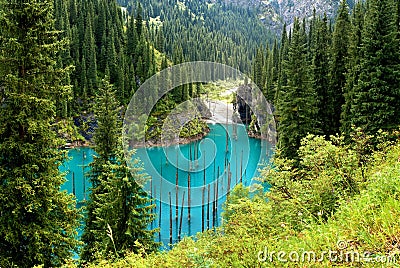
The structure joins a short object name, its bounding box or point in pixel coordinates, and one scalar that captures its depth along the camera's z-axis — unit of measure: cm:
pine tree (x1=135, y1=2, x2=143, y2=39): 9650
